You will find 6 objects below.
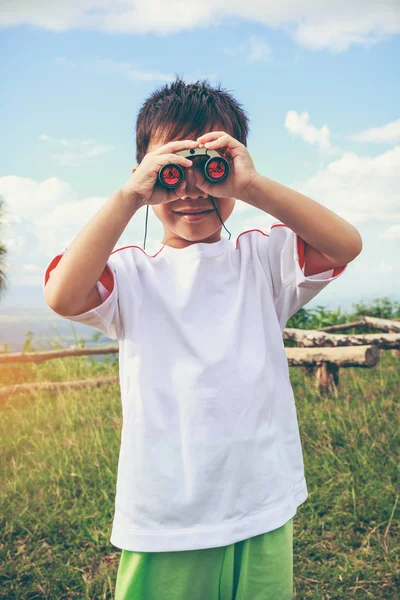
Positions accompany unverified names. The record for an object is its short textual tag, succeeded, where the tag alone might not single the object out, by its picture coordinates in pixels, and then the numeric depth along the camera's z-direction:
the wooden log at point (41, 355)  5.66
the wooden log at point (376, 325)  6.42
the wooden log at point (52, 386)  5.59
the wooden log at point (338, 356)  5.15
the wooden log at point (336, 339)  5.57
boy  1.63
